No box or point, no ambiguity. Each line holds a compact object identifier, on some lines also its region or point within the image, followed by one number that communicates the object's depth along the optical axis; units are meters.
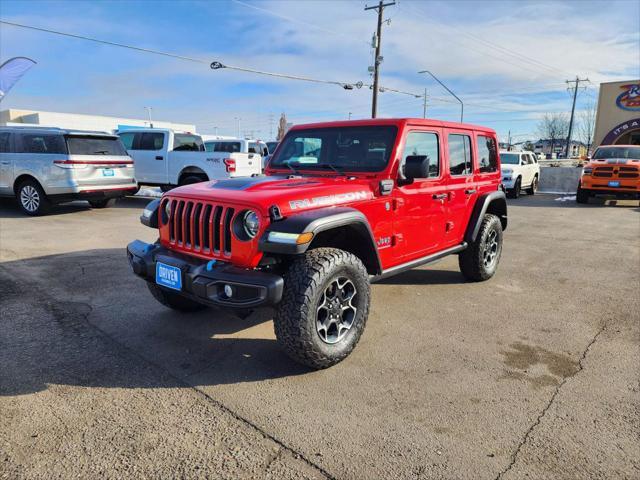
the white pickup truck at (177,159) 11.59
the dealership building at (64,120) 47.21
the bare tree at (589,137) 57.69
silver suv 9.49
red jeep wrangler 3.04
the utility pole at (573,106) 40.69
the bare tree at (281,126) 64.68
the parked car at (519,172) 15.99
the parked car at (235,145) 15.45
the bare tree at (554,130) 70.00
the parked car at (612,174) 13.20
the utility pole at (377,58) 25.47
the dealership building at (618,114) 27.78
